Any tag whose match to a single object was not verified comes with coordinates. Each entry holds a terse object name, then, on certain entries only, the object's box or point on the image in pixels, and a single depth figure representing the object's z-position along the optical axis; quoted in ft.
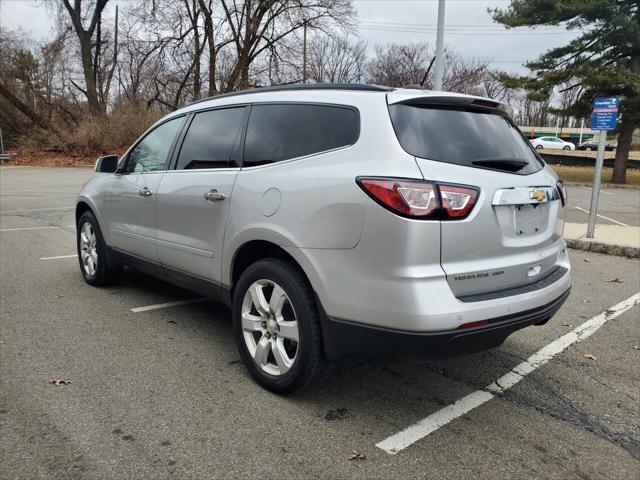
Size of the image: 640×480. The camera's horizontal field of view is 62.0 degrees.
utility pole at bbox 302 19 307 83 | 95.96
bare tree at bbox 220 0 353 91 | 94.99
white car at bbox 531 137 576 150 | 182.82
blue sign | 27.40
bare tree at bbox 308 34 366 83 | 151.43
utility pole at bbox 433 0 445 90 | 45.55
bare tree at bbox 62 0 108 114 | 110.73
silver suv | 8.56
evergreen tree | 67.77
